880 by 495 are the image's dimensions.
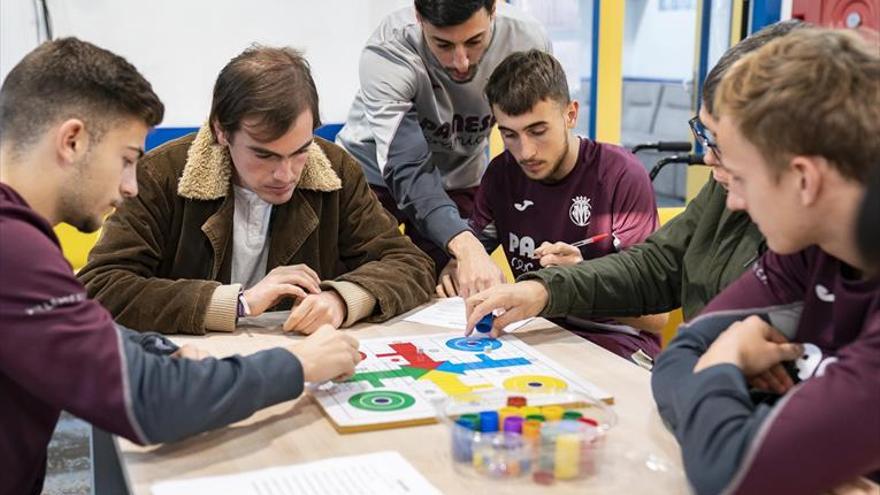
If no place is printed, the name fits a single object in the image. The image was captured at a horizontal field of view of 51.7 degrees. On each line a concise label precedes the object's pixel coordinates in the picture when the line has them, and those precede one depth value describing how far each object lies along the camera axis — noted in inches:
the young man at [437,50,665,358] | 87.7
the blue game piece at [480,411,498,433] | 44.0
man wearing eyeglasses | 62.6
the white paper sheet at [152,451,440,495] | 41.1
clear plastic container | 42.2
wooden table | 42.0
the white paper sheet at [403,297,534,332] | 70.8
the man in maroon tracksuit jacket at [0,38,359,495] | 42.6
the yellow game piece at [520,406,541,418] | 46.2
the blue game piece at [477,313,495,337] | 67.4
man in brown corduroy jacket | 69.1
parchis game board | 50.2
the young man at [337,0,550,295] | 90.9
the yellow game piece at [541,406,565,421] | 45.8
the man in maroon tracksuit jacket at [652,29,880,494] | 36.1
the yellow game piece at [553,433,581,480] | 42.1
